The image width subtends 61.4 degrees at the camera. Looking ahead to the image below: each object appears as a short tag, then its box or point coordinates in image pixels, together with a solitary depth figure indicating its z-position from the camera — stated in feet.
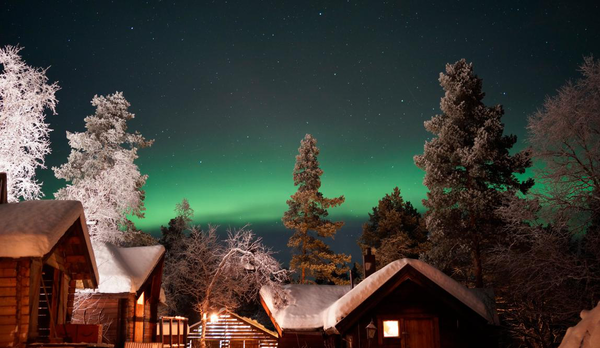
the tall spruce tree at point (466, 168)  95.04
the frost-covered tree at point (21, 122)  65.87
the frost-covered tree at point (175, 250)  136.98
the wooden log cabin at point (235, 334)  103.96
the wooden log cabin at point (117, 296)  66.85
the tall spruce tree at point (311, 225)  132.77
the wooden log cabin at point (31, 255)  37.08
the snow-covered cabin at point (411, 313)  69.77
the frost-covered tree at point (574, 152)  57.72
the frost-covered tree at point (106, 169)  84.02
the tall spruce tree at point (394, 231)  126.52
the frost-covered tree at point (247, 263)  86.07
